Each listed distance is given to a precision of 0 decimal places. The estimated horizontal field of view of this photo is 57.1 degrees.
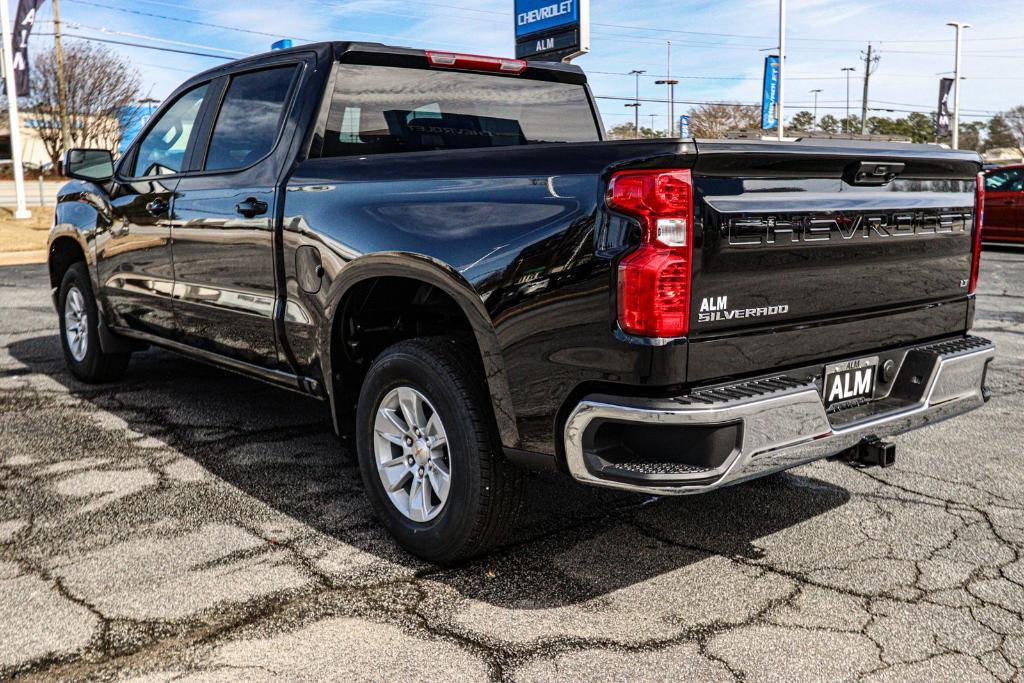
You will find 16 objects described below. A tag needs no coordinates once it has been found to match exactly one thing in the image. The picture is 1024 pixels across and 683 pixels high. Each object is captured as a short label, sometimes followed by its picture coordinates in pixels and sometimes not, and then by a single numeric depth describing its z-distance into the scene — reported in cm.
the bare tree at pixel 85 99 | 4169
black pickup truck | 273
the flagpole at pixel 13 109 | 2188
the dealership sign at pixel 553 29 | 1121
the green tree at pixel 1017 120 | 7419
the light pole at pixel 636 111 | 7339
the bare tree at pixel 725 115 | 6962
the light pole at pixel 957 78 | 4462
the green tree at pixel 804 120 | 8987
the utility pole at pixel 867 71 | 6938
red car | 1620
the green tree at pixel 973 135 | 9089
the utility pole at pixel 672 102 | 6563
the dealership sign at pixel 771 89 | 3875
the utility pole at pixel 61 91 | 3819
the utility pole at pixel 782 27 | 3931
